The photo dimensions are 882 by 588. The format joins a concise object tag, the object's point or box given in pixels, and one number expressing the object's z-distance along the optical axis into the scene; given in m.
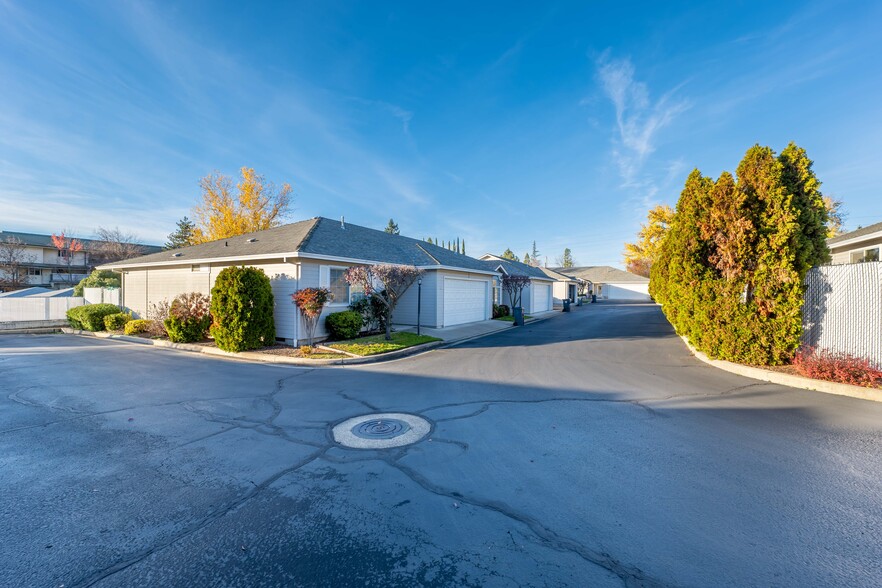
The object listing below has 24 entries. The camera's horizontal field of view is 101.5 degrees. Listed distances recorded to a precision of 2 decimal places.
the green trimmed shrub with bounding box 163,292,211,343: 12.15
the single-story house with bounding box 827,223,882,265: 12.27
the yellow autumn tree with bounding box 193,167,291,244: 31.47
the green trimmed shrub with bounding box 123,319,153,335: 14.14
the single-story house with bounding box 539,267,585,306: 39.28
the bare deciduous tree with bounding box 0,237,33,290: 29.48
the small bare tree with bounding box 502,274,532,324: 22.61
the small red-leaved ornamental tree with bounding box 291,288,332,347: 10.88
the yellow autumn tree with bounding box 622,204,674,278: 30.94
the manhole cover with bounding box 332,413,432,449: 4.43
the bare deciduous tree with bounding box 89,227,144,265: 35.09
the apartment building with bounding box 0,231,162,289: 35.34
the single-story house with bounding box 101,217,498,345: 11.98
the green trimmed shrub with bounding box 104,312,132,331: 15.41
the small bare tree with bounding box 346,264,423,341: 12.07
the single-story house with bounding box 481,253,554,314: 24.22
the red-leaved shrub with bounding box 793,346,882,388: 6.52
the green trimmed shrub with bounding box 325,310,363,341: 12.44
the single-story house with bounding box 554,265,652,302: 54.59
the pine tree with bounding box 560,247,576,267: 116.38
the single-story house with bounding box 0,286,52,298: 19.87
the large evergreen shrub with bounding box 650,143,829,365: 8.11
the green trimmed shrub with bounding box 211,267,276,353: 10.55
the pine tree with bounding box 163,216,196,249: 38.47
